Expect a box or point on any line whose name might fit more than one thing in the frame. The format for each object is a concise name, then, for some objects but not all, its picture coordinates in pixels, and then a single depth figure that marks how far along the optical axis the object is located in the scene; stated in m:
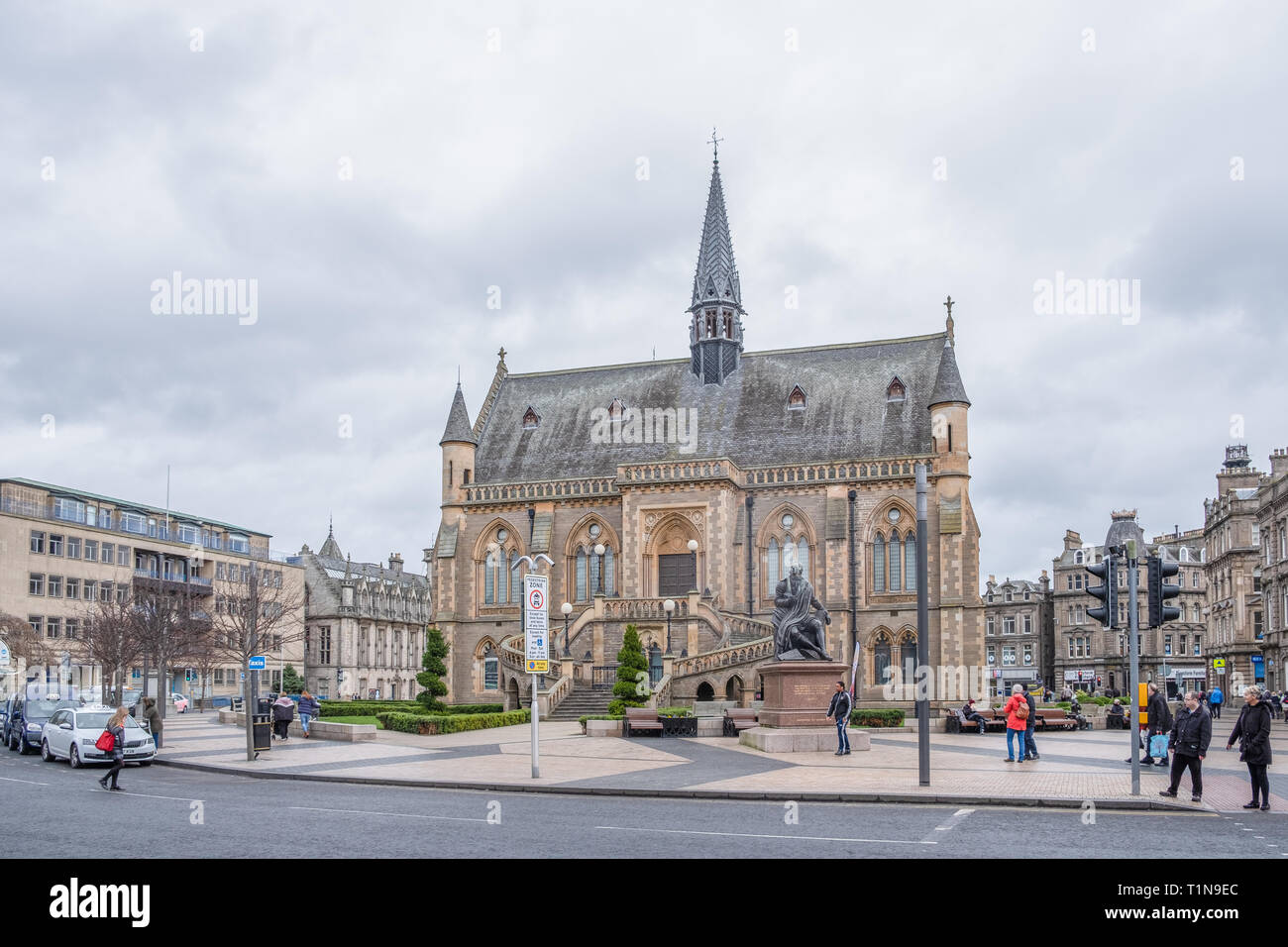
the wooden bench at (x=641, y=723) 32.84
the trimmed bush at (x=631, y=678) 37.44
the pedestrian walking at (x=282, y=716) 32.47
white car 25.50
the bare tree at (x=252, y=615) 30.29
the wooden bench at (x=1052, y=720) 38.91
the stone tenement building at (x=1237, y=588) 66.06
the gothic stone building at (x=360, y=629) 88.31
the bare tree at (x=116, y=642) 43.66
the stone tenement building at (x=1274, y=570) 55.06
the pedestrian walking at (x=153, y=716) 26.48
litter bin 28.22
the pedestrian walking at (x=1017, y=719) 25.20
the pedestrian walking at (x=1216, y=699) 42.31
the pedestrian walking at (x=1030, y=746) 26.20
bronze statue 29.42
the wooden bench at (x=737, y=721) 33.41
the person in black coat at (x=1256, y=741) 18.23
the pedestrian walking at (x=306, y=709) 34.26
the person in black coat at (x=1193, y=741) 19.06
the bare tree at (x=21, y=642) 50.62
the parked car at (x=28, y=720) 28.84
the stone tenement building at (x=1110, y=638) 97.94
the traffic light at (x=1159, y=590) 18.55
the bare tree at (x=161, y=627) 41.31
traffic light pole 18.94
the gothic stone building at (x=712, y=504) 47.69
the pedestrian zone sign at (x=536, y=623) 23.58
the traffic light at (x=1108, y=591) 19.12
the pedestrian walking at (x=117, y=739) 20.69
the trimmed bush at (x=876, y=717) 36.50
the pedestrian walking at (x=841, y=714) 26.17
